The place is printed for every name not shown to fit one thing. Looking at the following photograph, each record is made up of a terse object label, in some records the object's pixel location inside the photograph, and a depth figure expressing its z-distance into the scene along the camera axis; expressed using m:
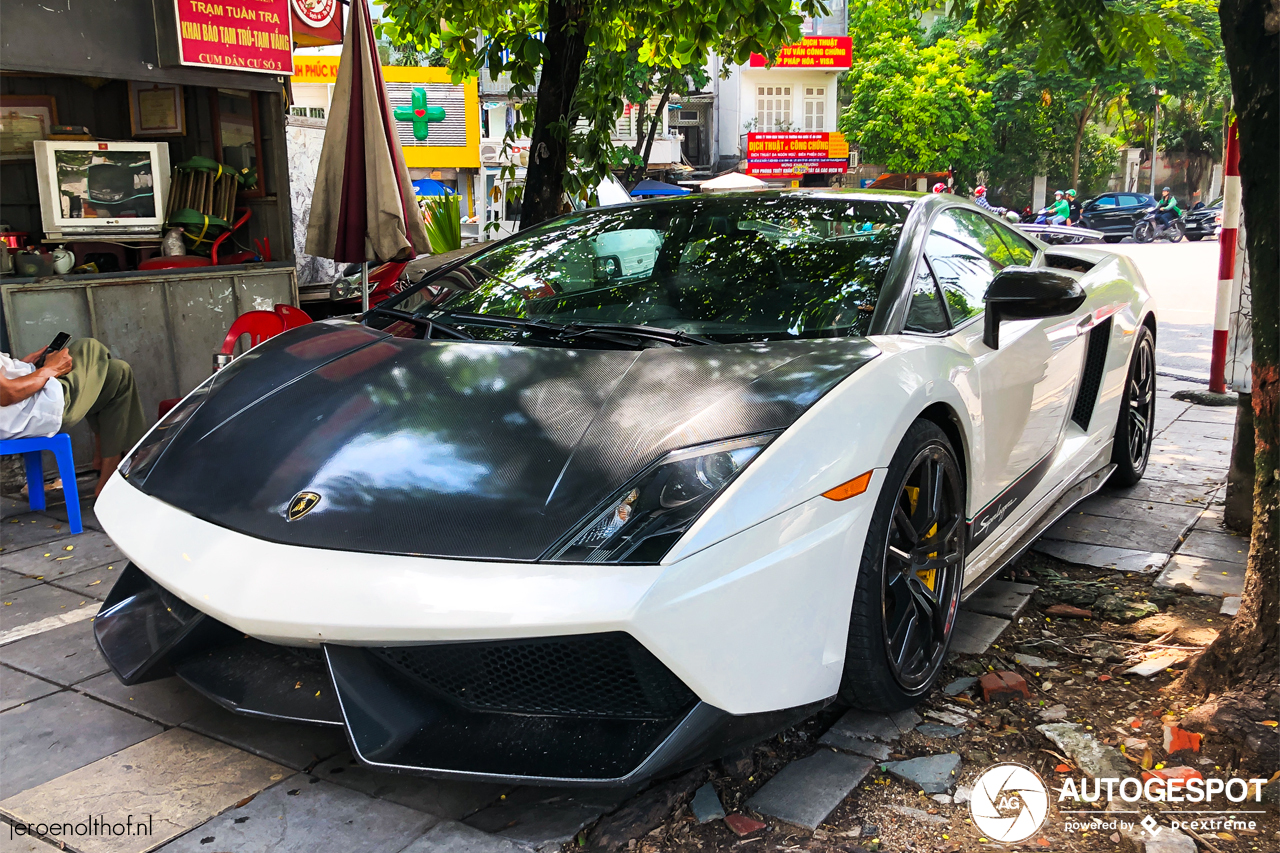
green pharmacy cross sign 29.27
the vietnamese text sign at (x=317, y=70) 22.05
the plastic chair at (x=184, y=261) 6.06
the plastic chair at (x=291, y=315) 5.44
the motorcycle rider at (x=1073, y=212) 34.82
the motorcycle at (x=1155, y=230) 31.86
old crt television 5.88
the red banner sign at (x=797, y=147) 43.34
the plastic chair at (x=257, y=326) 5.27
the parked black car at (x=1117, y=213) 32.25
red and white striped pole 5.98
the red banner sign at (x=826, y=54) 44.53
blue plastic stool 4.06
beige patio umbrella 5.65
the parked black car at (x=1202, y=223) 31.80
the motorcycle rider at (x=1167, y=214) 31.86
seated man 4.06
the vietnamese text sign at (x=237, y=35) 5.69
